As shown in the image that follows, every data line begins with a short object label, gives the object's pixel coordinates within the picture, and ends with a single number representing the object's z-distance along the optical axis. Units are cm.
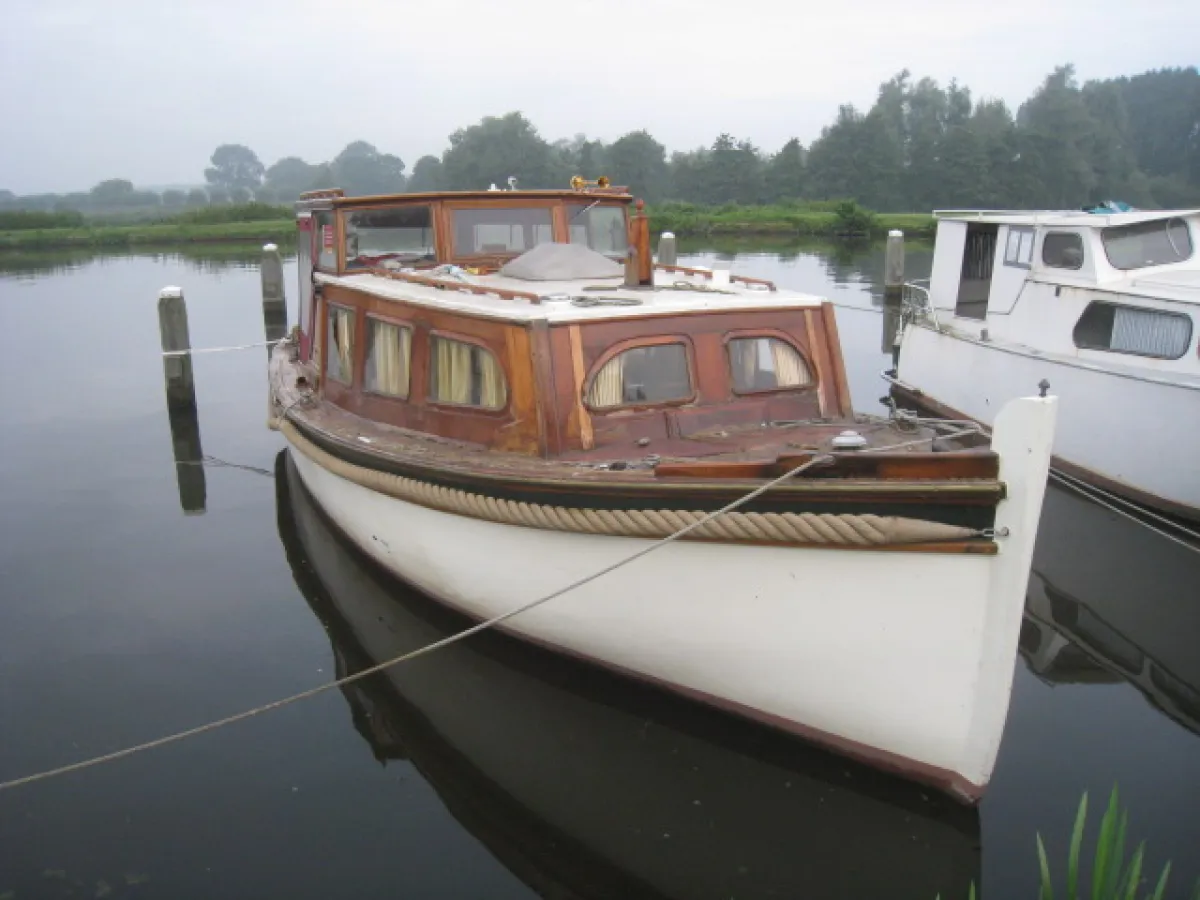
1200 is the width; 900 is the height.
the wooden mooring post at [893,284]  1988
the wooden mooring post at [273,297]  1856
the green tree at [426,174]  8819
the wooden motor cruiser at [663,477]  479
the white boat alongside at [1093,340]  969
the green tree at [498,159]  7331
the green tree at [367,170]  13596
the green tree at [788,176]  7838
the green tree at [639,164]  8312
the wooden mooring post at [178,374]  1353
